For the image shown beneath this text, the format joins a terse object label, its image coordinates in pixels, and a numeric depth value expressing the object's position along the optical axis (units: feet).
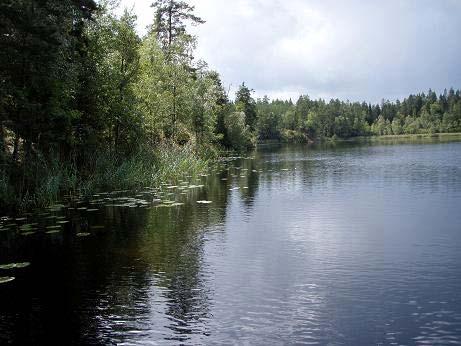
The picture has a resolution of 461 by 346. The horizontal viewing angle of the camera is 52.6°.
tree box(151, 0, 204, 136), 162.30
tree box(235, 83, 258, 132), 390.83
